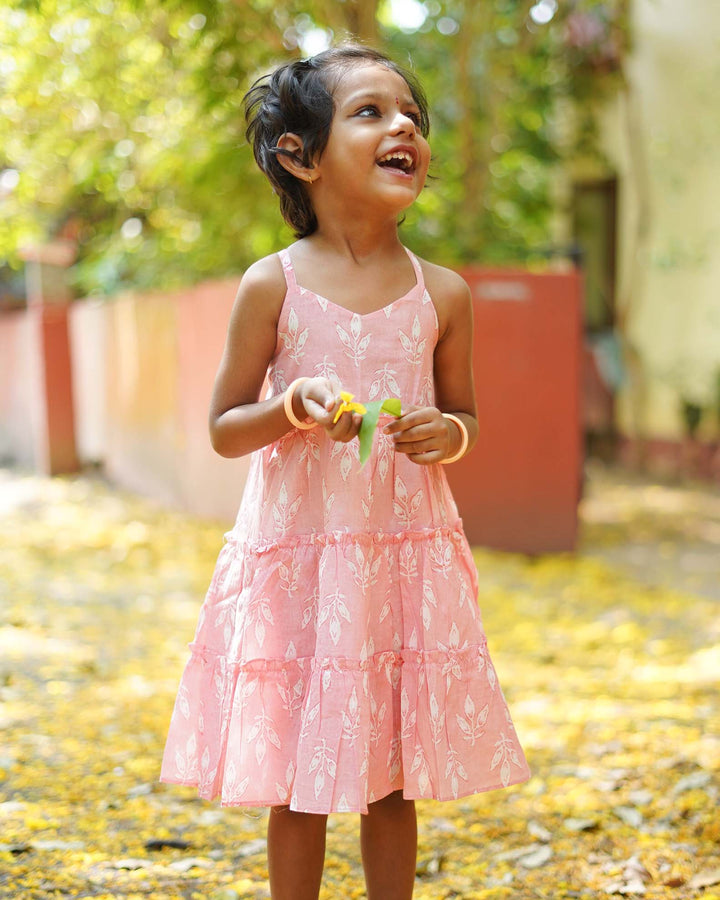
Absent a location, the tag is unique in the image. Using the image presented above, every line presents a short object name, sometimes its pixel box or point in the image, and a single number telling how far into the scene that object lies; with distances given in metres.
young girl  2.20
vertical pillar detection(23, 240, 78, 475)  10.59
